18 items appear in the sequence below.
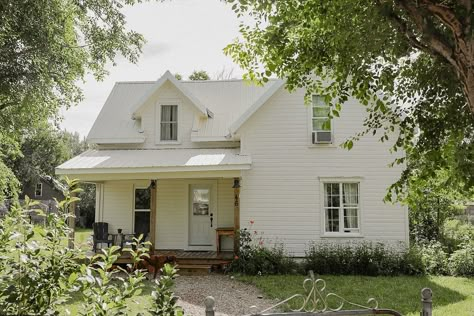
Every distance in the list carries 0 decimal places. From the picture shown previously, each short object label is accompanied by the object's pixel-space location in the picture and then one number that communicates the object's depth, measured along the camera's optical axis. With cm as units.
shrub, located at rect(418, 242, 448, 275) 1399
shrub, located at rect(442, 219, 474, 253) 1661
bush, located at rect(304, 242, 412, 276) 1348
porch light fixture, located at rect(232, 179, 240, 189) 1431
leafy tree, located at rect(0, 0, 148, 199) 1074
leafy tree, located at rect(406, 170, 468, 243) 1820
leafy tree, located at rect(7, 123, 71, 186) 4762
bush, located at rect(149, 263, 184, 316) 343
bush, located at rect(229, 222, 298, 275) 1332
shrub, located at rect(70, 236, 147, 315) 315
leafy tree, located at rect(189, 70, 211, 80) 2967
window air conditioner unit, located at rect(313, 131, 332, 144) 1517
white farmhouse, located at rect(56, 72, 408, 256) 1476
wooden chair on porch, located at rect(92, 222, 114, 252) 1535
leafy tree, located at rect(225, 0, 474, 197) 453
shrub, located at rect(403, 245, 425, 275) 1354
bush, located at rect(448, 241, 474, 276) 1374
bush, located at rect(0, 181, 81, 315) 302
